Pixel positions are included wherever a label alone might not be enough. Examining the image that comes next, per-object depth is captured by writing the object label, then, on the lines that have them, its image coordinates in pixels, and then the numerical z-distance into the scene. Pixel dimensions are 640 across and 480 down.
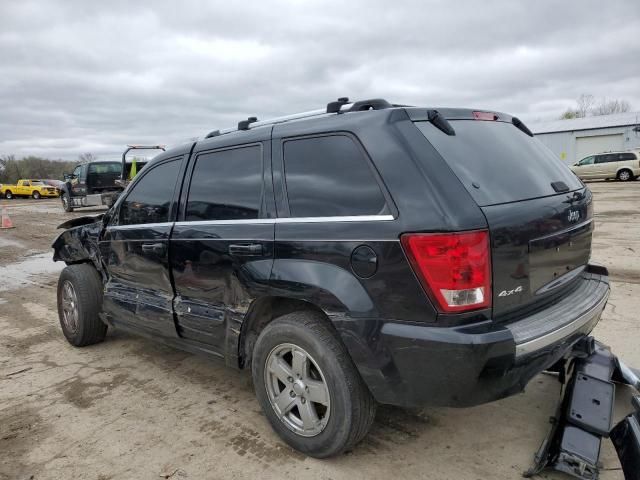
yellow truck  39.41
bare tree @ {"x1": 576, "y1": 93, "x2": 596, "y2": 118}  71.19
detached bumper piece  2.28
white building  38.59
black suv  2.21
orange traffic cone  16.23
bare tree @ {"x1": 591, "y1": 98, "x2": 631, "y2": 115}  71.88
